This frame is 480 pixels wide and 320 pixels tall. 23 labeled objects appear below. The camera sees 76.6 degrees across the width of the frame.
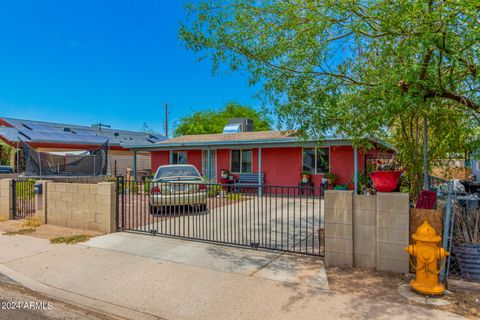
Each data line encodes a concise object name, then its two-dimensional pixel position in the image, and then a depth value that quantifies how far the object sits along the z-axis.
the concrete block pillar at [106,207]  6.86
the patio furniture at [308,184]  14.25
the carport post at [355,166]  11.43
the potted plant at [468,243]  3.96
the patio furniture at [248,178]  15.67
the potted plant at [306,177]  14.22
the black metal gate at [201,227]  5.89
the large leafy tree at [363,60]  3.49
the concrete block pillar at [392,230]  4.22
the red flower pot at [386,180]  4.41
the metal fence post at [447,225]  3.95
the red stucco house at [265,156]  13.74
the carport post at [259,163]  14.52
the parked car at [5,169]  17.67
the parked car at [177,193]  7.18
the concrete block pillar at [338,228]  4.54
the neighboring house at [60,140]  22.45
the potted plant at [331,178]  13.66
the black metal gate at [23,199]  8.80
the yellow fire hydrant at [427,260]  3.61
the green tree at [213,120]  35.47
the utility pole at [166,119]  37.49
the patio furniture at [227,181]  16.26
